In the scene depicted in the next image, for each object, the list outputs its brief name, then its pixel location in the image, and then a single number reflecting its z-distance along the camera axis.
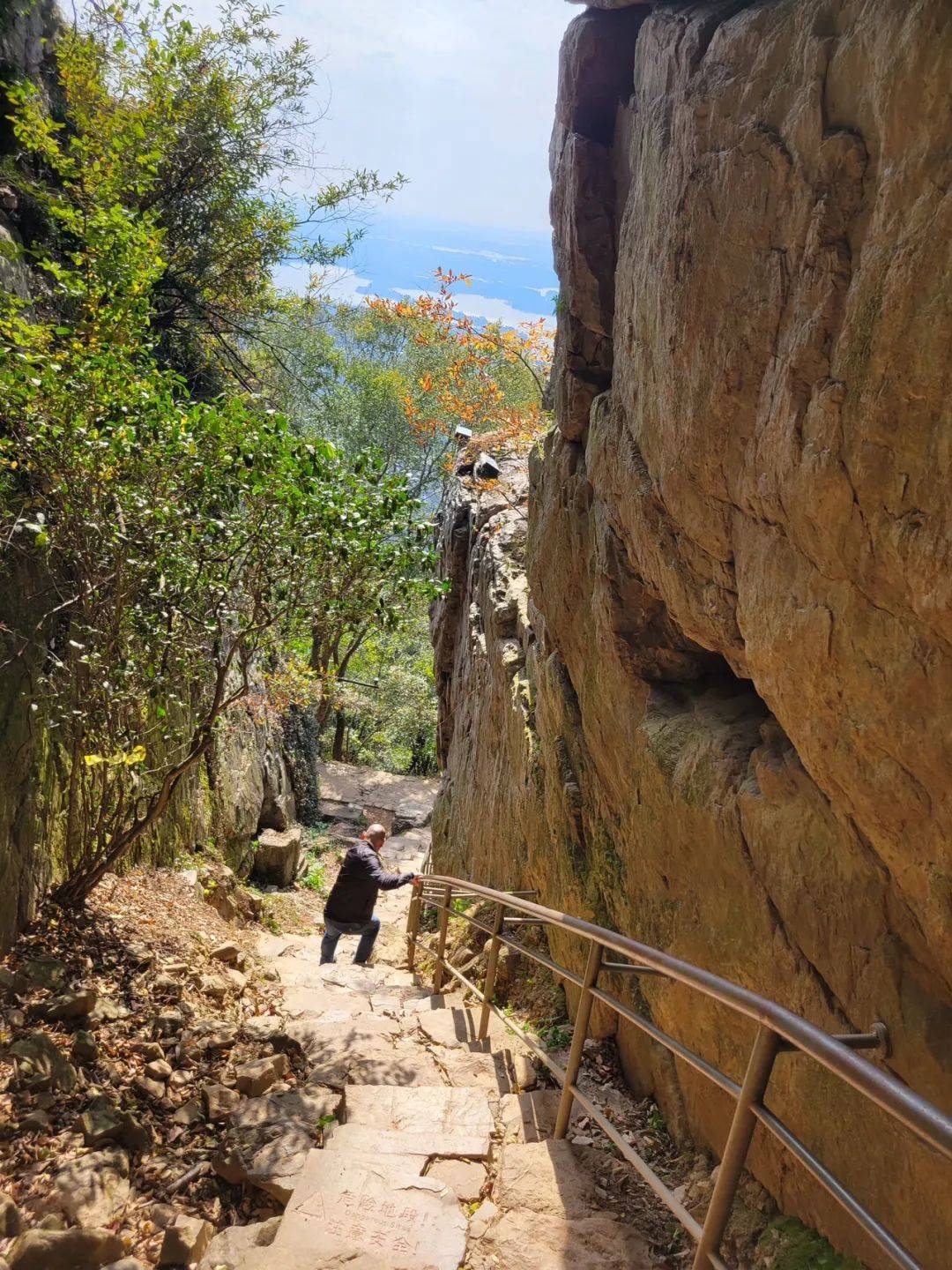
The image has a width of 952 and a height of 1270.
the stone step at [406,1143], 3.53
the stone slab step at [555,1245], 2.88
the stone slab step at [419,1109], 3.90
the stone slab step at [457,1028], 5.42
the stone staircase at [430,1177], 2.91
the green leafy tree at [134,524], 5.71
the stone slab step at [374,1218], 2.87
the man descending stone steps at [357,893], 7.95
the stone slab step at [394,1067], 4.62
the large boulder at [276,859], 12.38
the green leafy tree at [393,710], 25.12
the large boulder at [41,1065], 4.17
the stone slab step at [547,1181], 3.17
